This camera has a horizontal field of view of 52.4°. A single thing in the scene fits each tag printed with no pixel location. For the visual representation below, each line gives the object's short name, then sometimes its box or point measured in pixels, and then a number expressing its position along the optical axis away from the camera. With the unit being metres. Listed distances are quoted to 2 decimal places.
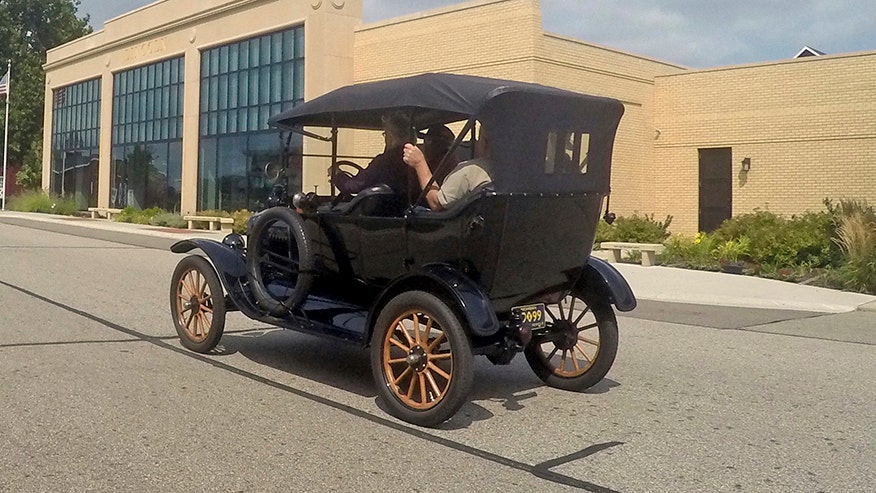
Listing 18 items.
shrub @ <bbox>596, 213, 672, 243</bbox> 19.47
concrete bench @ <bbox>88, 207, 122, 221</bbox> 37.57
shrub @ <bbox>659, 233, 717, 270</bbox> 17.41
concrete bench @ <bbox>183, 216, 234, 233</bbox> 28.55
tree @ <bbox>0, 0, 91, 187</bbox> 51.84
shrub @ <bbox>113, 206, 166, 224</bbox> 32.62
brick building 20.86
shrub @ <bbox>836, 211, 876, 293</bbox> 14.30
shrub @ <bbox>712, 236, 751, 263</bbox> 17.19
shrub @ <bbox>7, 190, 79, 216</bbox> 39.94
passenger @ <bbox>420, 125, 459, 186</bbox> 6.48
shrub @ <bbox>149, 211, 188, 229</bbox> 30.34
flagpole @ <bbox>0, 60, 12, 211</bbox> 45.83
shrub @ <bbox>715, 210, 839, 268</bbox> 16.31
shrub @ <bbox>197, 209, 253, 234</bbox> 26.58
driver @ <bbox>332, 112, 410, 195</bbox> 6.45
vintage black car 5.56
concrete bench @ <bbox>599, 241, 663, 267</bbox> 17.67
